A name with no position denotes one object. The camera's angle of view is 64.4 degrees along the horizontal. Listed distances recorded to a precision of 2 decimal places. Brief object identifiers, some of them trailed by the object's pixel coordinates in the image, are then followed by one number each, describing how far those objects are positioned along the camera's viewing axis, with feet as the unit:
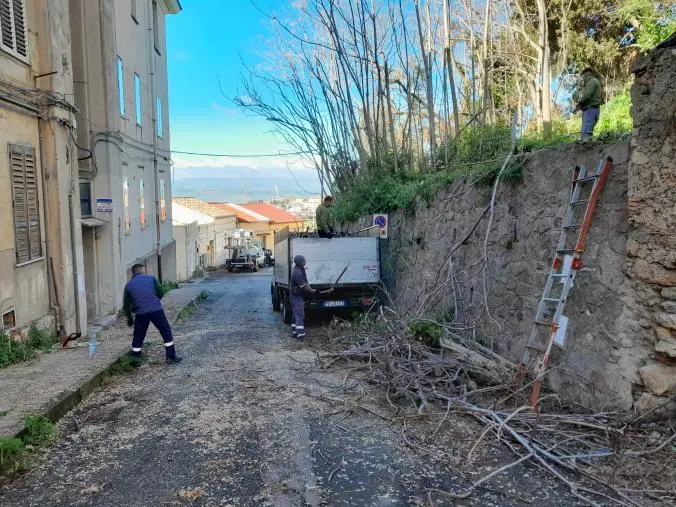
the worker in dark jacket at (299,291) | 33.91
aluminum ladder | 16.39
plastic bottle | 27.29
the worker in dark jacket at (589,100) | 24.73
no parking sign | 40.78
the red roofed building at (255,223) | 192.44
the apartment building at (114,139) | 41.98
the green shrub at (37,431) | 16.10
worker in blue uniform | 26.63
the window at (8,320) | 25.79
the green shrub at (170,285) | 70.95
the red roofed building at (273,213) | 216.95
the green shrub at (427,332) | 22.33
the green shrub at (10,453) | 14.16
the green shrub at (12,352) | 24.66
